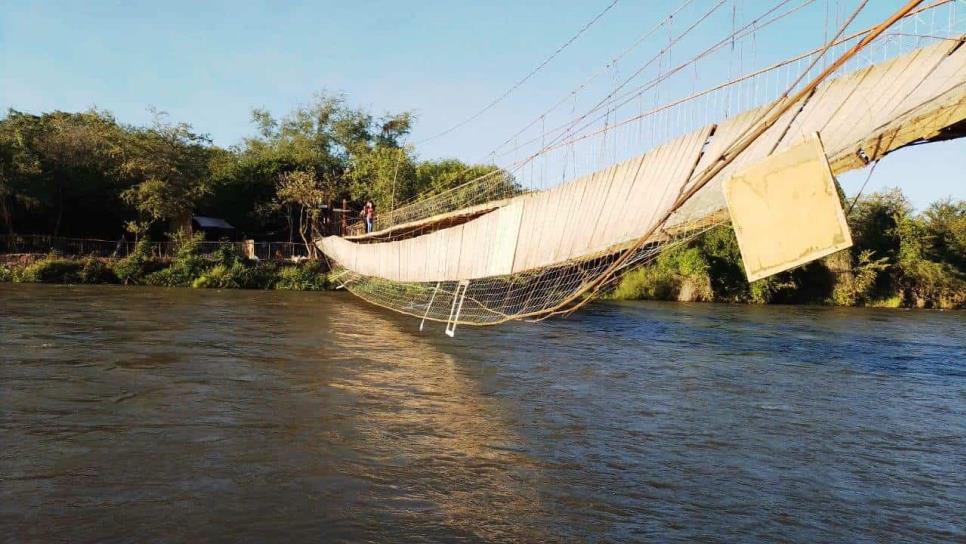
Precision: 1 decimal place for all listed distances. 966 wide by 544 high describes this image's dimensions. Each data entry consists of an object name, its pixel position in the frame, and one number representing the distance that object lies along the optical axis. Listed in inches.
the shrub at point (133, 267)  1026.1
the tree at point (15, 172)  1010.1
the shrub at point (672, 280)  1225.4
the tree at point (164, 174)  1088.2
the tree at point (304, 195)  1195.9
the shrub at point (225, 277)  1041.5
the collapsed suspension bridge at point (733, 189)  161.8
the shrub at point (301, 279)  1088.2
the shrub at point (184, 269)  1042.1
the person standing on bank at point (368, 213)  892.3
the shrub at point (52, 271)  964.6
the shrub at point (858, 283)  1255.5
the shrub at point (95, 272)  1002.1
